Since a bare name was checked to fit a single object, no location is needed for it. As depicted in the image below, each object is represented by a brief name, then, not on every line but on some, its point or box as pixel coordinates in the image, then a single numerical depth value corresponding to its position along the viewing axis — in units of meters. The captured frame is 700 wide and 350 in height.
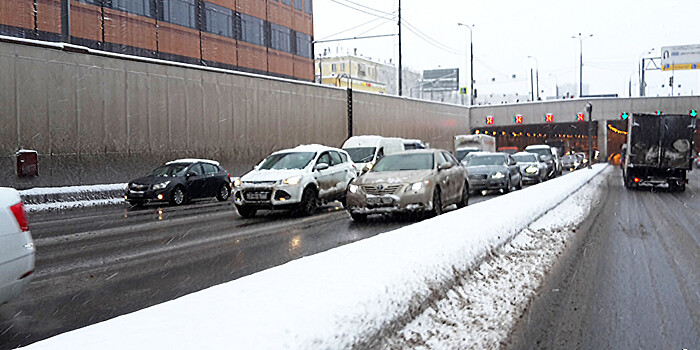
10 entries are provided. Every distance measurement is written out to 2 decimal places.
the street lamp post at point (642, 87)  59.34
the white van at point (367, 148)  20.75
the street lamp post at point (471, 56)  54.59
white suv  12.99
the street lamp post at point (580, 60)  67.91
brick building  26.78
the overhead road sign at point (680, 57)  56.31
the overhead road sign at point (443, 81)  97.44
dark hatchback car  17.64
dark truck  20.77
